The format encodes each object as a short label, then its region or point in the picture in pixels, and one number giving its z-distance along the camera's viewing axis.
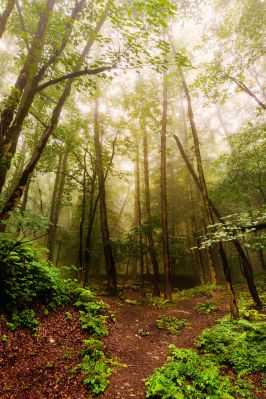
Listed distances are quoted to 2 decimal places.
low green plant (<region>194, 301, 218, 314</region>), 10.65
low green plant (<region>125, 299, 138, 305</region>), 12.45
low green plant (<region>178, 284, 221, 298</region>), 14.21
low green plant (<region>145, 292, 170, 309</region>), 12.00
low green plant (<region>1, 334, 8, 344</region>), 5.02
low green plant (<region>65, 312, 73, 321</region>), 6.75
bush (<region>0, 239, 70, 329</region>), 5.80
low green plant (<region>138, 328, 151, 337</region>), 8.05
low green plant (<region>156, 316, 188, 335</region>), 8.59
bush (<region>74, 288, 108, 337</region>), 6.84
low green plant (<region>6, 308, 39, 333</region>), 5.47
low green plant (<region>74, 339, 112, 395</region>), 4.68
